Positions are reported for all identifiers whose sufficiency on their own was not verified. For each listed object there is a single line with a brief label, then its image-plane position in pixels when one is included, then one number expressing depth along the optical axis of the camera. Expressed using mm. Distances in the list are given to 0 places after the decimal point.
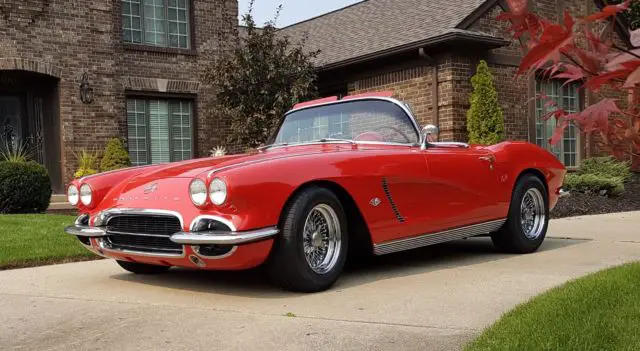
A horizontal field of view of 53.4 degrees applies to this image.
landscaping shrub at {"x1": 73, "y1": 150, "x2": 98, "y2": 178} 11953
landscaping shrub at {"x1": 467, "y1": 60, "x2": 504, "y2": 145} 11914
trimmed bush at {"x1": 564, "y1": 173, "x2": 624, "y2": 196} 12664
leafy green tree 12883
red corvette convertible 4016
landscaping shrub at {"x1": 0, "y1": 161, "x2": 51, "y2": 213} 9680
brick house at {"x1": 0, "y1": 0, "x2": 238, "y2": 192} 12125
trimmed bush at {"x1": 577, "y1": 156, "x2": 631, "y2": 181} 13555
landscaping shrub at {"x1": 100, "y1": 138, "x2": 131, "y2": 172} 12492
